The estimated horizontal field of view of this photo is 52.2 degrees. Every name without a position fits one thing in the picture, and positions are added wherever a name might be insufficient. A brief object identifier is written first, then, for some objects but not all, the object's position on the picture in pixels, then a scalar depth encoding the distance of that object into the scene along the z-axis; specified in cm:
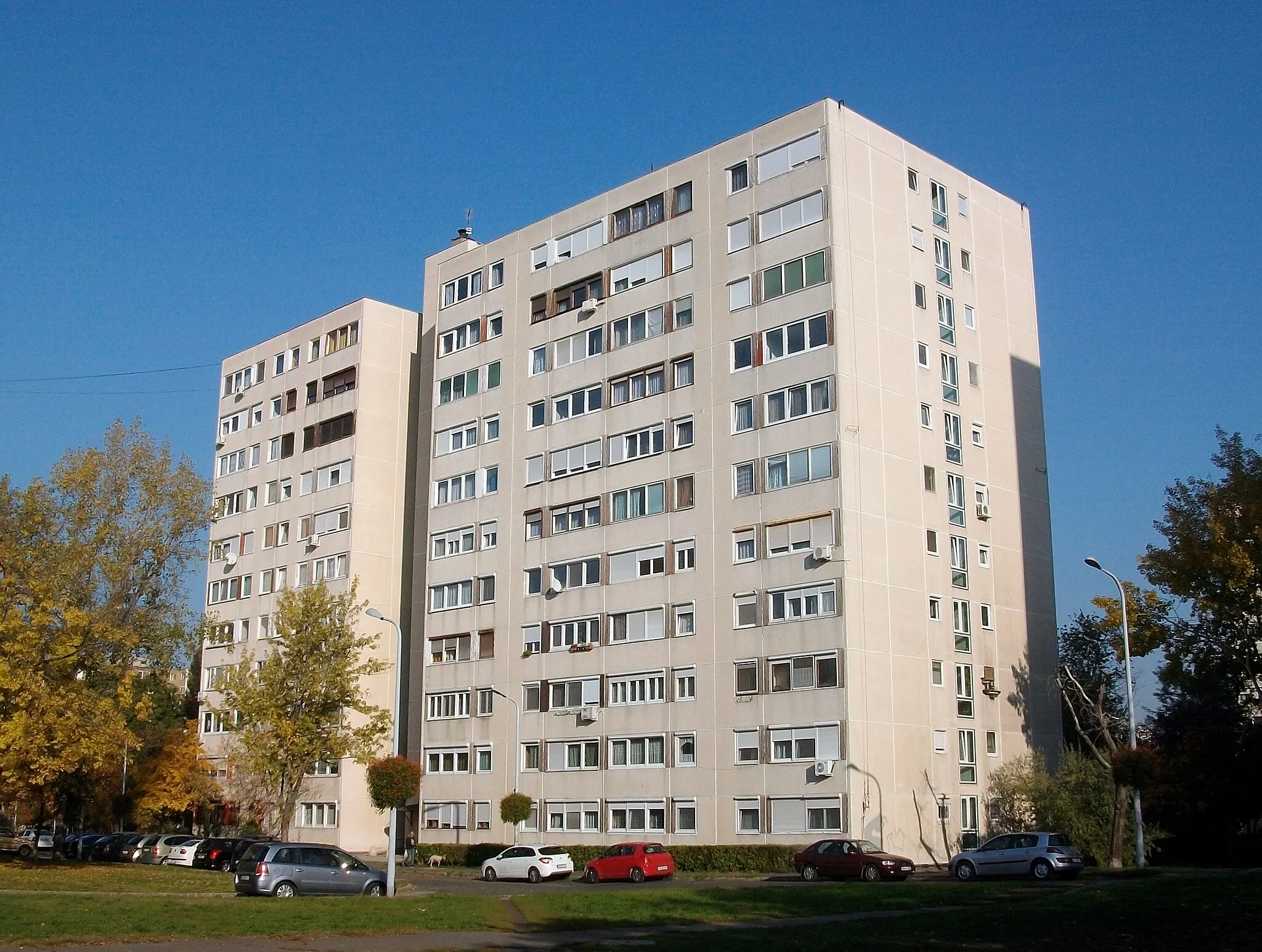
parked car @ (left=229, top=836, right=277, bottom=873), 5884
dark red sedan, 4431
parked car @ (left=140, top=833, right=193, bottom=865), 6234
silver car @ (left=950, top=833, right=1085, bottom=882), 4256
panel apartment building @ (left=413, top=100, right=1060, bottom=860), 5466
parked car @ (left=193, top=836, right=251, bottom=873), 5981
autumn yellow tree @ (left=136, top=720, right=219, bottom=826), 8062
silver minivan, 3731
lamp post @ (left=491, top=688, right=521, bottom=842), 6538
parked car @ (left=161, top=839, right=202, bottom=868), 6125
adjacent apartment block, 7881
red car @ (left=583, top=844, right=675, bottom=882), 4744
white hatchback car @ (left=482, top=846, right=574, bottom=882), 5147
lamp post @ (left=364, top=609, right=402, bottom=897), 3812
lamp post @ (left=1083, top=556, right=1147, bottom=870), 4416
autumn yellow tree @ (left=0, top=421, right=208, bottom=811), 4622
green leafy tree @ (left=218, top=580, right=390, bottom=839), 5725
